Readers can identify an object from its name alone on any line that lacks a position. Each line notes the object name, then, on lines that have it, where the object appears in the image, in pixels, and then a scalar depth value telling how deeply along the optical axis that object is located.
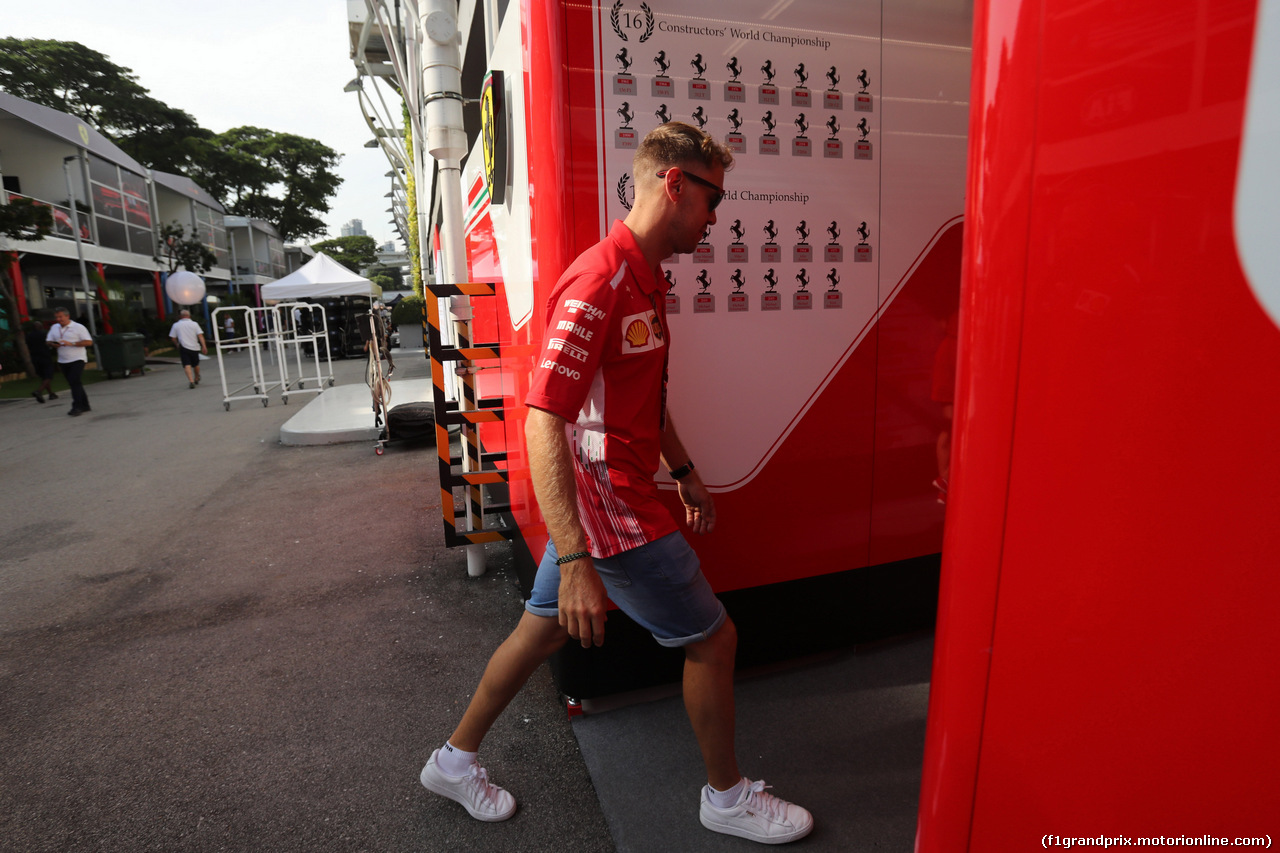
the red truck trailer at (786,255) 2.31
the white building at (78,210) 20.53
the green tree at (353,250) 76.31
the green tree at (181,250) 27.69
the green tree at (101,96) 31.06
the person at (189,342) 13.90
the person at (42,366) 12.50
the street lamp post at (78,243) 19.19
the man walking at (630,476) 1.56
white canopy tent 16.14
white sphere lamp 20.75
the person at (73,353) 11.10
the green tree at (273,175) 44.41
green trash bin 16.77
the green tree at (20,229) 14.41
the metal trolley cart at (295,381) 11.07
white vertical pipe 3.75
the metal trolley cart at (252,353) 10.91
